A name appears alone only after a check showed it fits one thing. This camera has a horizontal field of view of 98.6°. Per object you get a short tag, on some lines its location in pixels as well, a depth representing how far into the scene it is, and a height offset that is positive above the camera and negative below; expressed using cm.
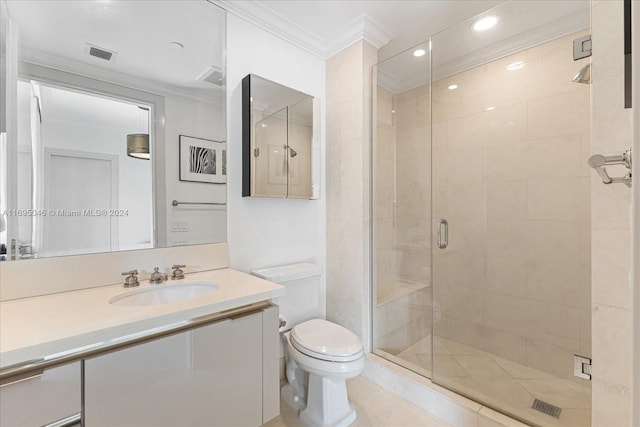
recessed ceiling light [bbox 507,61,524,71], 184 +98
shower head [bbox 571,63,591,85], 115 +60
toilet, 135 -71
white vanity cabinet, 77 -54
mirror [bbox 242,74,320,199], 162 +46
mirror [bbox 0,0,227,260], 105 +40
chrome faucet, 124 -29
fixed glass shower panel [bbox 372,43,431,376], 201 +4
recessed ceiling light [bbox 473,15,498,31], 170 +119
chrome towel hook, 80 +15
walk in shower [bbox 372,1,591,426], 160 +0
